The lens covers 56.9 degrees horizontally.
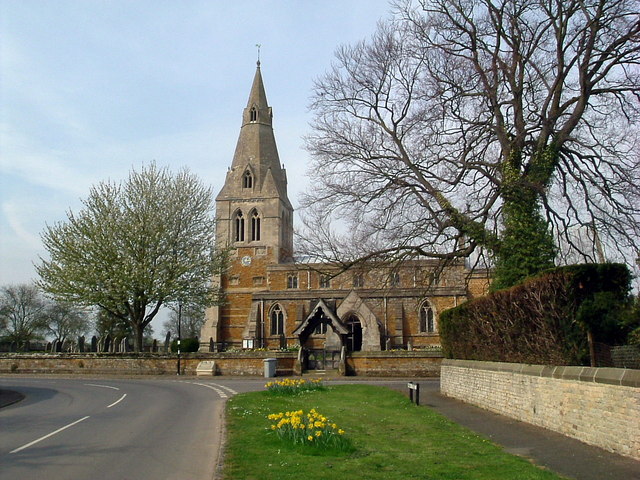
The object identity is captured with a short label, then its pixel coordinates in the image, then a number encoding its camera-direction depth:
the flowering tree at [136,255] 36.53
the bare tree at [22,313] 75.88
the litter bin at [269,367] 31.83
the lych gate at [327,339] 33.50
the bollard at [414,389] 17.39
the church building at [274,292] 43.88
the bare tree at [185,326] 97.81
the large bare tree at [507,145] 18.20
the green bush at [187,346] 50.72
